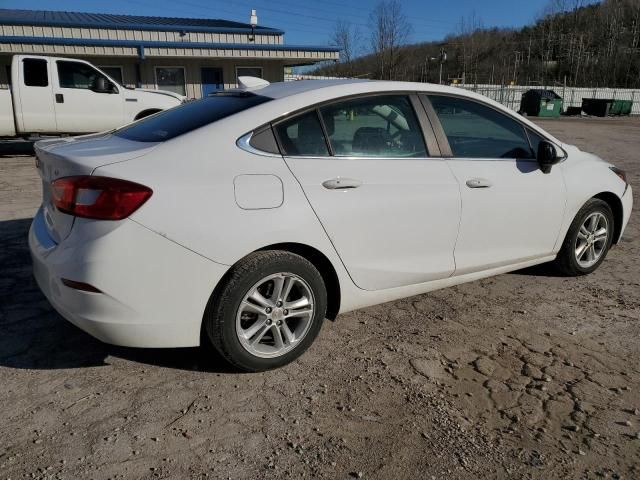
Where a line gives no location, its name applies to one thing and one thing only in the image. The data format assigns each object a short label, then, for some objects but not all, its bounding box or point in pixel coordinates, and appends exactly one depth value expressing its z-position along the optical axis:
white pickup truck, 11.56
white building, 19.78
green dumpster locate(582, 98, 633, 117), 43.47
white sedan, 2.47
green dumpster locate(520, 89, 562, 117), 41.44
